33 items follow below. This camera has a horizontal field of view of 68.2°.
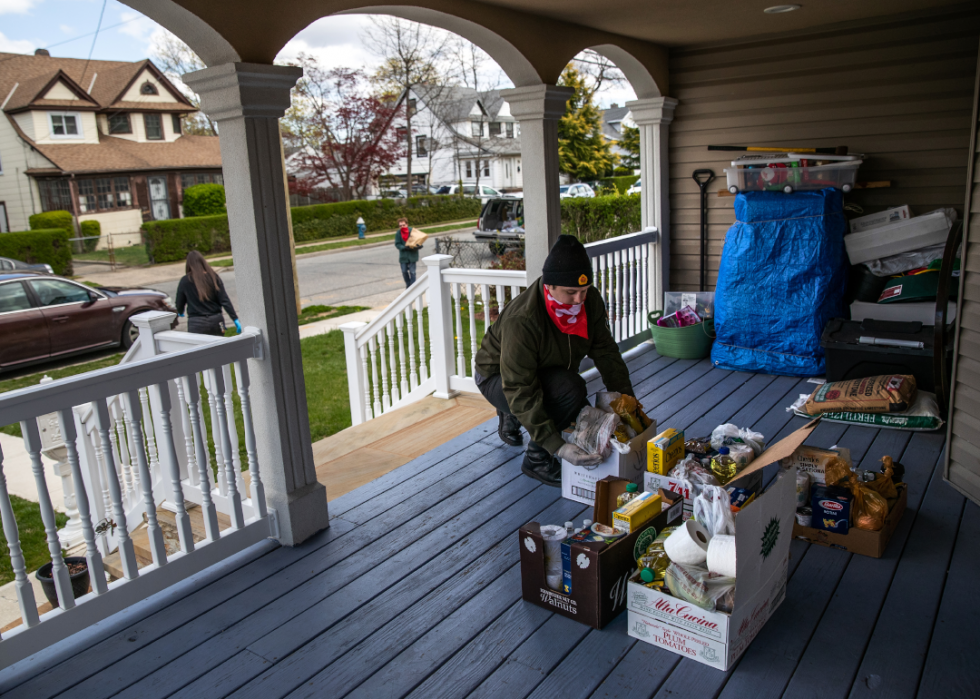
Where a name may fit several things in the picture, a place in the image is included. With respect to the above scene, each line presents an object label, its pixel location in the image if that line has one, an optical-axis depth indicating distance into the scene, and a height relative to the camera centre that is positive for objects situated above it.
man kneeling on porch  2.95 -0.72
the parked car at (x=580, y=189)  20.98 -0.08
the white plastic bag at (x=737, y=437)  3.10 -1.10
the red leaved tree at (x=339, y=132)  22.69 +2.16
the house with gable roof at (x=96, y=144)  23.58 +2.31
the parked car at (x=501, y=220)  14.70 -0.61
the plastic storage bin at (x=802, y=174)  4.80 +0.00
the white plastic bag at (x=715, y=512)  2.08 -0.95
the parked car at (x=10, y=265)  14.12 -0.92
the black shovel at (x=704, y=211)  5.85 -0.25
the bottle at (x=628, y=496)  2.55 -1.07
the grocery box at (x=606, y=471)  3.04 -1.20
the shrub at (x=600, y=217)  10.21 -0.45
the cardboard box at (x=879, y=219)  4.86 -0.32
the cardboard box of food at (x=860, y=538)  2.60 -1.31
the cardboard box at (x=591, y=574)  2.23 -1.20
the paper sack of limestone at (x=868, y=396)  3.81 -1.18
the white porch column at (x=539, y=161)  4.32 +0.16
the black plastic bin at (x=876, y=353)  4.07 -1.03
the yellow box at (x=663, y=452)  2.85 -1.05
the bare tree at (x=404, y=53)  22.23 +4.43
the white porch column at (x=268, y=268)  2.60 -0.24
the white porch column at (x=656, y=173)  5.78 +0.07
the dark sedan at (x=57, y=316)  8.84 -1.28
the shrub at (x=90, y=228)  23.05 -0.46
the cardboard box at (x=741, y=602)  2.00 -1.21
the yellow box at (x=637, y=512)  2.34 -1.06
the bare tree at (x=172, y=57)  24.16 +5.09
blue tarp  4.73 -0.65
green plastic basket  5.40 -1.17
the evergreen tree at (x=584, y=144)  24.33 +1.42
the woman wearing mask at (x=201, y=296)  6.34 -0.77
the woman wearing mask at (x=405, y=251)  12.02 -0.91
